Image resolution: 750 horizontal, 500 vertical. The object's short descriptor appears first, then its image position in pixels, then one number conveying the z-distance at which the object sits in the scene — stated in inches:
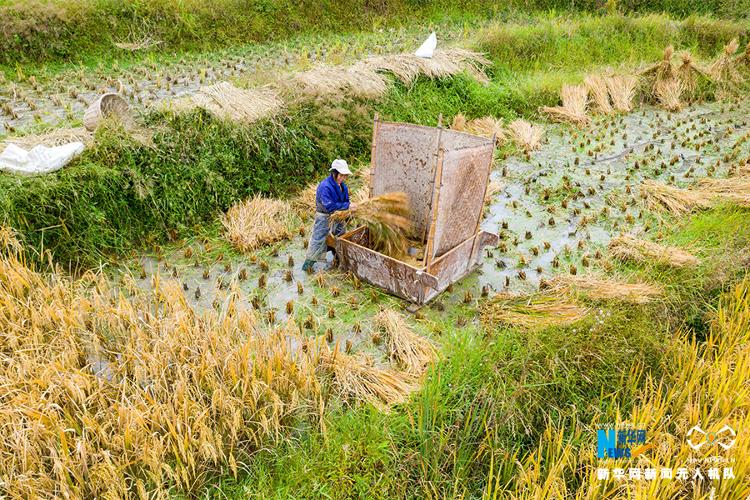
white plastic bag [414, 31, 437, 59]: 347.3
